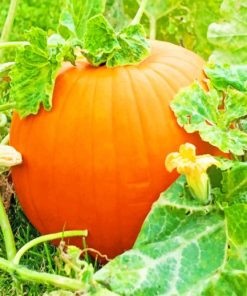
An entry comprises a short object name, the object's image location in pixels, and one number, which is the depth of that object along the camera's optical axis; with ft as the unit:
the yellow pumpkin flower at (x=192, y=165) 6.54
